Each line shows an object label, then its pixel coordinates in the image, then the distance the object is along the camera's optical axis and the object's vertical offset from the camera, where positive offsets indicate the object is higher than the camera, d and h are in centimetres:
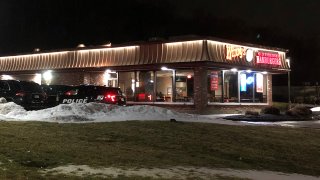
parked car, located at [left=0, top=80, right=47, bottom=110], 2391 +27
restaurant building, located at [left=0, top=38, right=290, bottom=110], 3356 +209
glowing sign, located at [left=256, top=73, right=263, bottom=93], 3875 +114
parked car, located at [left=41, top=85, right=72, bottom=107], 2771 +43
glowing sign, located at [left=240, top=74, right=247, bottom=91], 3723 +116
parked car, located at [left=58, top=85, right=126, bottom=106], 2684 +18
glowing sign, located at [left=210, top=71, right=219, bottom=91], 3459 +116
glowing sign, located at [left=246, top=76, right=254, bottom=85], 3791 +133
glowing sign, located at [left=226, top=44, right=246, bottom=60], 3425 +322
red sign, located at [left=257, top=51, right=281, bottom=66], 3728 +299
